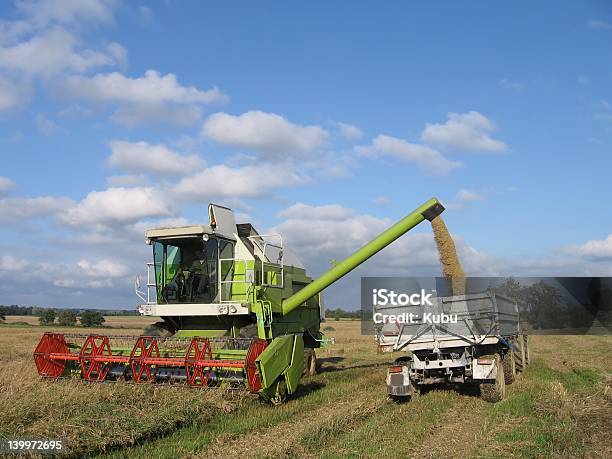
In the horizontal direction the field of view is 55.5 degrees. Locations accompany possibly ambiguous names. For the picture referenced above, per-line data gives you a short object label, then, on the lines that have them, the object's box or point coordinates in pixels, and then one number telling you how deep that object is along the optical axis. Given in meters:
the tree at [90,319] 48.31
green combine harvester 9.30
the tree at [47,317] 52.03
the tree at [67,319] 49.97
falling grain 13.02
